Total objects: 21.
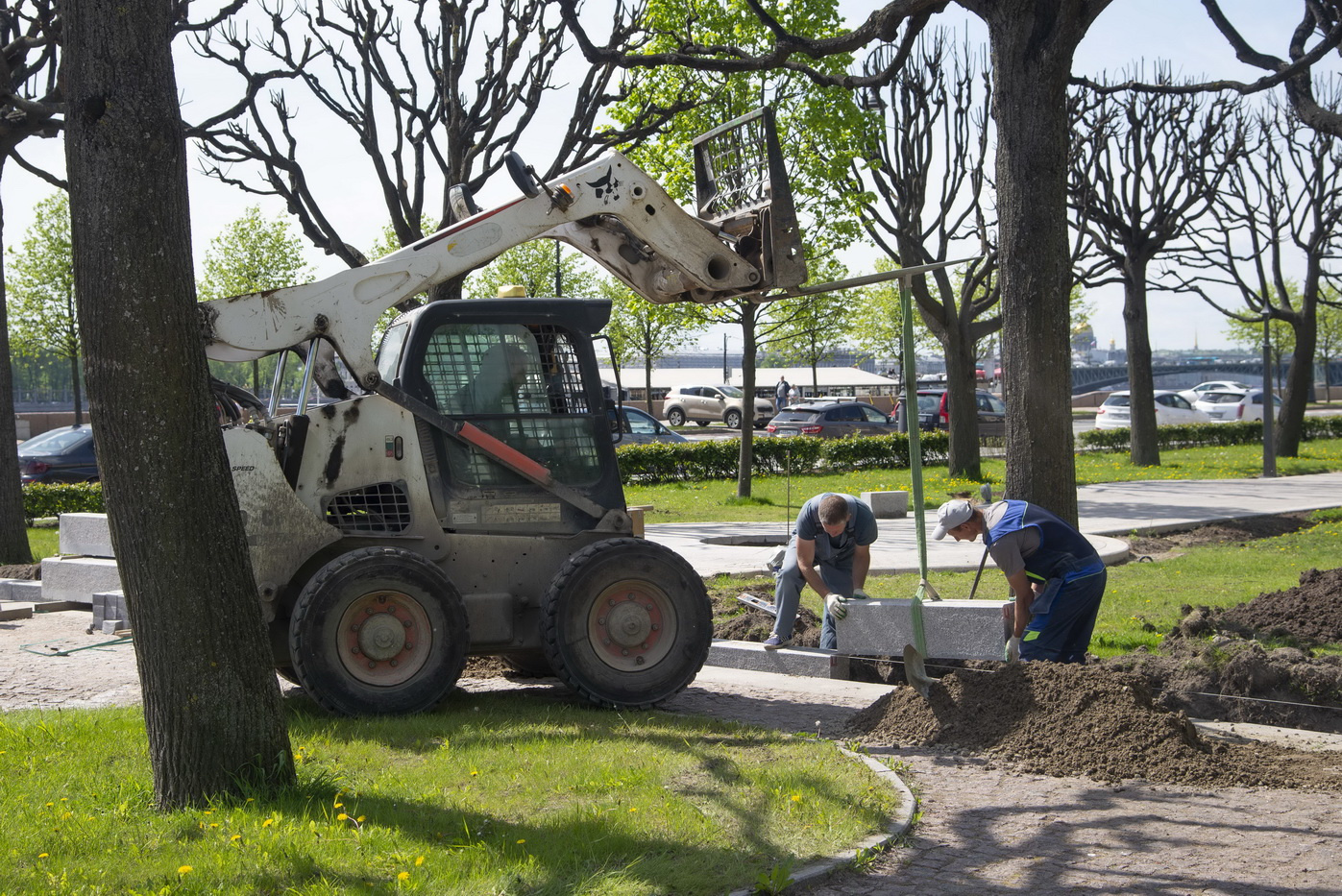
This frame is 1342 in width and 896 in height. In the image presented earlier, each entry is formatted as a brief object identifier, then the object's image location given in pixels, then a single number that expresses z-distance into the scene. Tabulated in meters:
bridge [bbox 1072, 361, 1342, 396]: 85.36
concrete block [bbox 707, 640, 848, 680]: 8.23
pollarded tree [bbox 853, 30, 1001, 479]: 22.42
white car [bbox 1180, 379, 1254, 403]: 46.38
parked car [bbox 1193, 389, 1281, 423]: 37.44
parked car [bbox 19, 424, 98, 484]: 19.48
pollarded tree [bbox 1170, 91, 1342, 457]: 27.27
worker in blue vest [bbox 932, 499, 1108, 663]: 7.34
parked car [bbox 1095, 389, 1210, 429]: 36.66
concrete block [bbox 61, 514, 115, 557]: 10.67
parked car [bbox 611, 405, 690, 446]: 28.81
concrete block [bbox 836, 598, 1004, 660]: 7.04
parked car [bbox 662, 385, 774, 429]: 47.22
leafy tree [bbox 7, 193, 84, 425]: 32.94
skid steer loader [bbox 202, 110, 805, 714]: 6.92
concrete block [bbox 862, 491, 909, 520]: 17.55
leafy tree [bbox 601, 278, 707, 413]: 41.42
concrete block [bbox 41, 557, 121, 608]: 10.63
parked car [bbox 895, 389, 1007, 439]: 31.45
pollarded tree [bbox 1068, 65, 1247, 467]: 25.17
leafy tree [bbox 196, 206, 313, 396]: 34.84
